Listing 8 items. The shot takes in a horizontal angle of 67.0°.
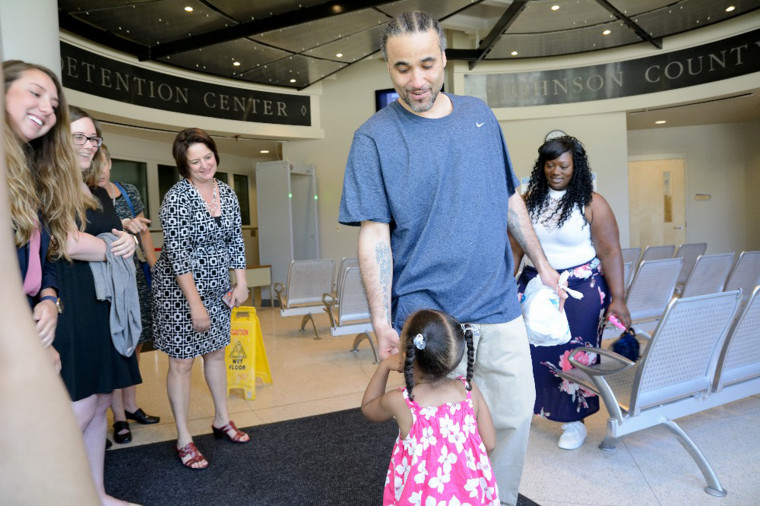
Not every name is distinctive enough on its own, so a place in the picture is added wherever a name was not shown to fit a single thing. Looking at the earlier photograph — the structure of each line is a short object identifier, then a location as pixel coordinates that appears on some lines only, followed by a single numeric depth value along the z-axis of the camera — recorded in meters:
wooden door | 12.41
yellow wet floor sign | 3.96
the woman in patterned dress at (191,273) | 2.73
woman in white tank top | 2.94
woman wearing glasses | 1.99
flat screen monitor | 10.65
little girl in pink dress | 1.62
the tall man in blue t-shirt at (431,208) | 1.66
